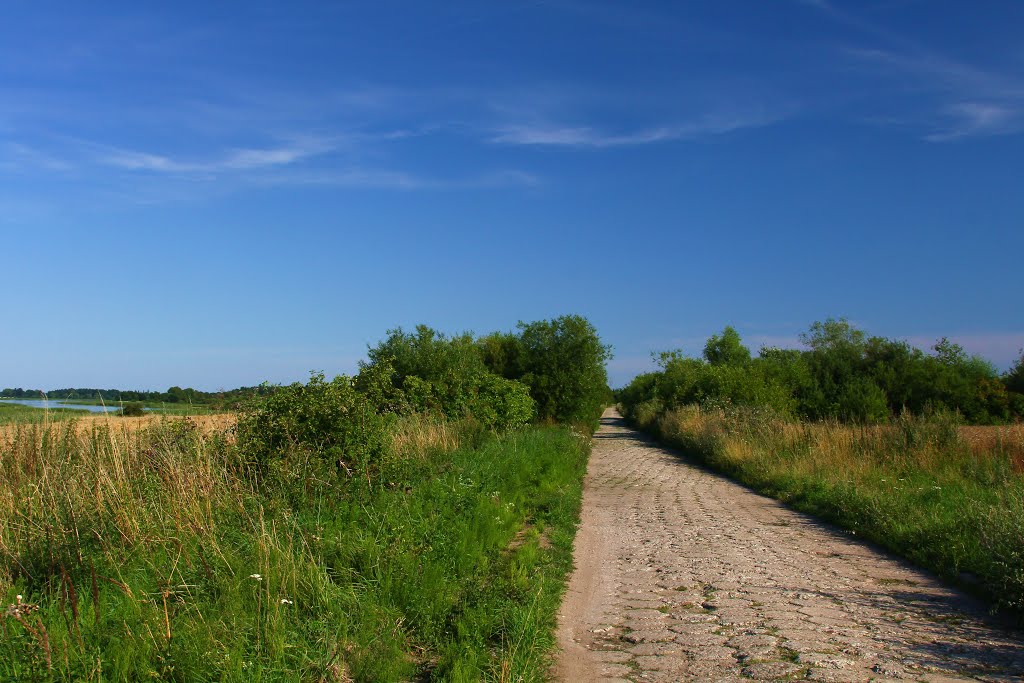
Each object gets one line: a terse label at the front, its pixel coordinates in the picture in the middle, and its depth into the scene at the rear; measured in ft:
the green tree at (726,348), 256.75
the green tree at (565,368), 109.09
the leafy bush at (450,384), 74.28
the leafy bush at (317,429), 32.12
